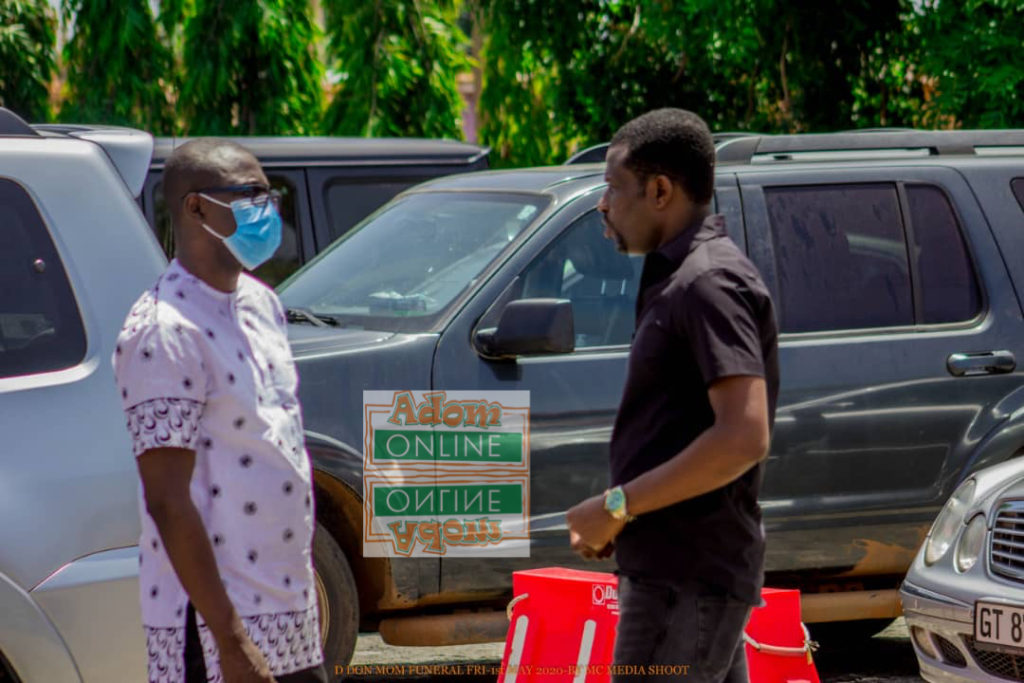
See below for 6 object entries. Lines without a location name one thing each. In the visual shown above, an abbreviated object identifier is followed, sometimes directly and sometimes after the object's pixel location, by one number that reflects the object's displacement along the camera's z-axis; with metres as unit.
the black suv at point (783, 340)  9.85
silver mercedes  9.00
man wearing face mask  4.88
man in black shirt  5.33
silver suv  6.48
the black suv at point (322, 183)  16.21
